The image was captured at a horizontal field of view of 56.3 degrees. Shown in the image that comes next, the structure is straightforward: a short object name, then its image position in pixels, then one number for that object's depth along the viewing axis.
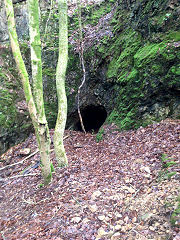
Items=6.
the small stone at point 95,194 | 3.46
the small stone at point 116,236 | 2.44
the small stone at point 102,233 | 2.51
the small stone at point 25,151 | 6.99
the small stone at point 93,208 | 3.07
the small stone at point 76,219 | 2.87
